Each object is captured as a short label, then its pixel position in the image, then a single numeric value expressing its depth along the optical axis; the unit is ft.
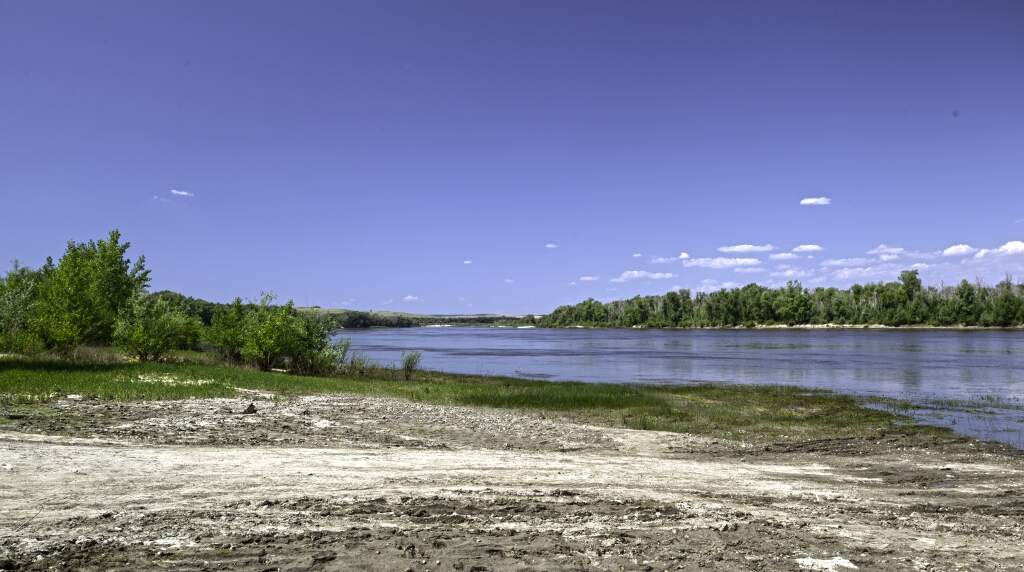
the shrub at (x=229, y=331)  151.26
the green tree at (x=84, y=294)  137.28
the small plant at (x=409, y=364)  152.35
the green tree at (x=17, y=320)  131.34
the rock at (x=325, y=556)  24.23
